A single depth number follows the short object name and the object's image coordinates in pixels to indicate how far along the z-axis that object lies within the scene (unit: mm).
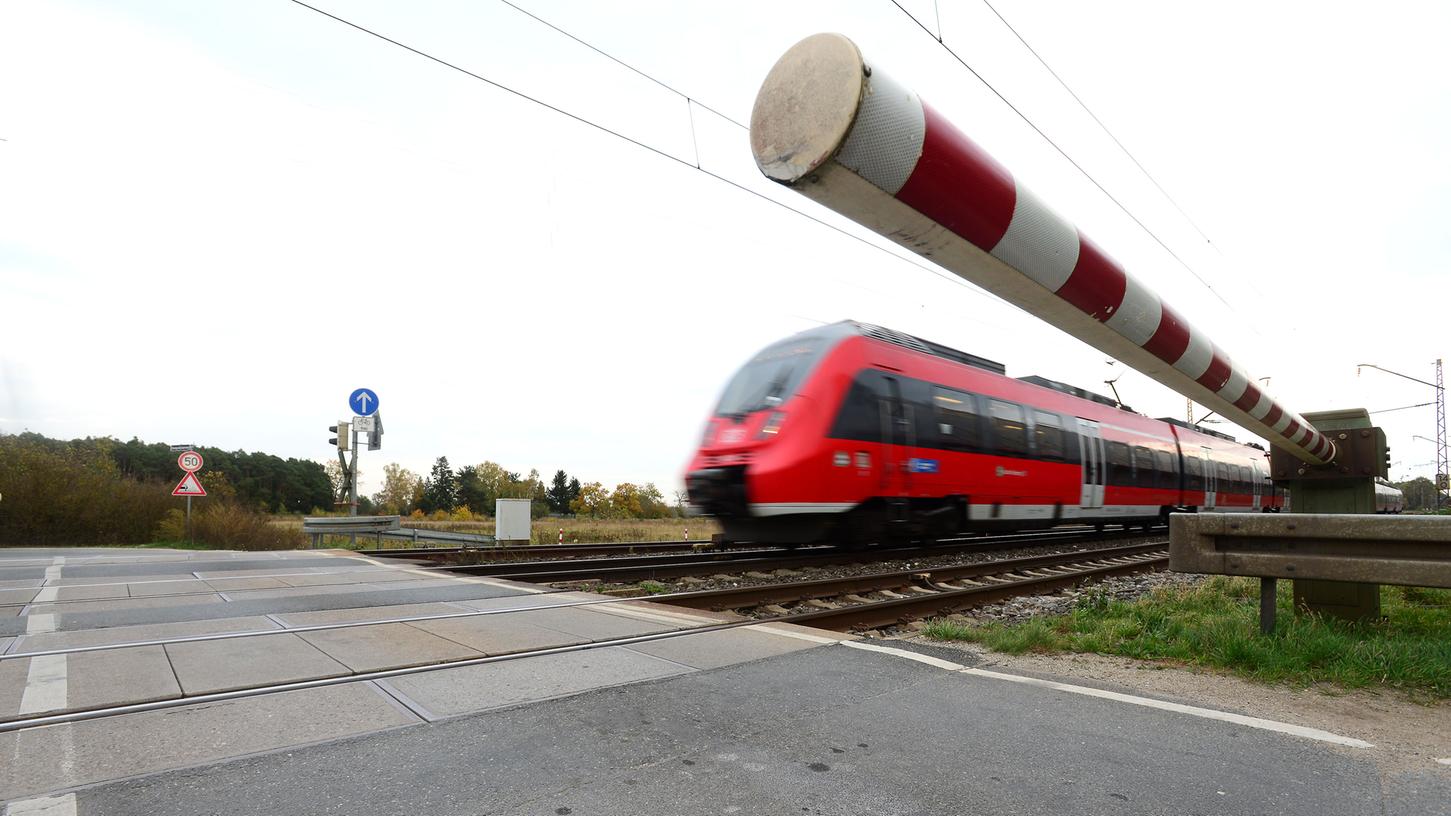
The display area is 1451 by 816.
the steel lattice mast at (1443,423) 49662
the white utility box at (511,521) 14125
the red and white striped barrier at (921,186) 1242
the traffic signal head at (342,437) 15156
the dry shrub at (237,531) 18234
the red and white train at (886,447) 8961
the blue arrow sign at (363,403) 14312
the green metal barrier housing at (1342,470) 5285
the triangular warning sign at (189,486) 16825
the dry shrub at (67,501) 18297
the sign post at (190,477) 16859
